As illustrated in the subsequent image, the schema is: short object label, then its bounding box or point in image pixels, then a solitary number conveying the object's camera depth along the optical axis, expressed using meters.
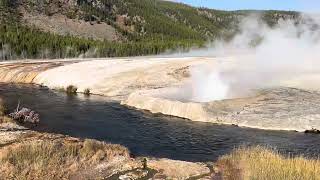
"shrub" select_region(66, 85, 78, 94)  40.45
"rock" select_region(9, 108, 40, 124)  25.21
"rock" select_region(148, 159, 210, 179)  14.41
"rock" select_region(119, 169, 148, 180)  13.90
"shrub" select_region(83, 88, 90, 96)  39.87
